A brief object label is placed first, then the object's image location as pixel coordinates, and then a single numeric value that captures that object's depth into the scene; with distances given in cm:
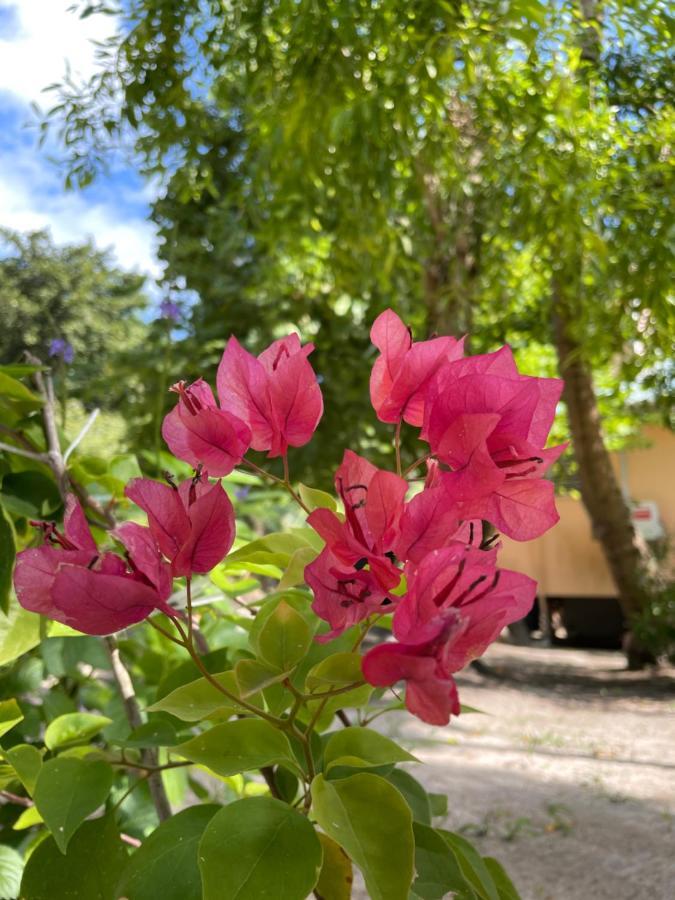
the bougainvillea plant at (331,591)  29
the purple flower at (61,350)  96
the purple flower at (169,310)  114
